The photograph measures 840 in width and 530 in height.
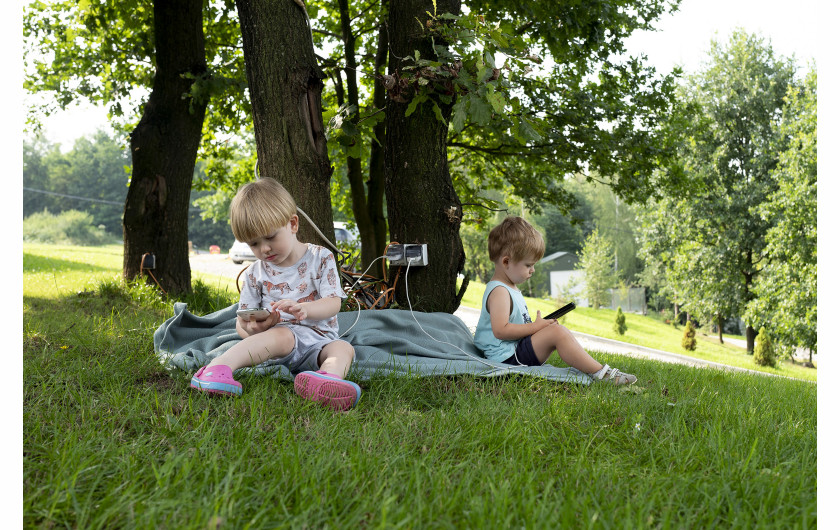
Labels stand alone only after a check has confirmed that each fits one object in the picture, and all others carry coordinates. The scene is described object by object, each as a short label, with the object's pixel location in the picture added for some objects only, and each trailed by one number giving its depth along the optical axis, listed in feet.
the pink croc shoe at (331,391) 8.47
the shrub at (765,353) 60.34
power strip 15.64
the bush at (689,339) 72.38
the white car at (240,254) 75.38
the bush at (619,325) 77.66
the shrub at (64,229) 152.87
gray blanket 10.39
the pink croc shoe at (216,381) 8.43
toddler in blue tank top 11.43
